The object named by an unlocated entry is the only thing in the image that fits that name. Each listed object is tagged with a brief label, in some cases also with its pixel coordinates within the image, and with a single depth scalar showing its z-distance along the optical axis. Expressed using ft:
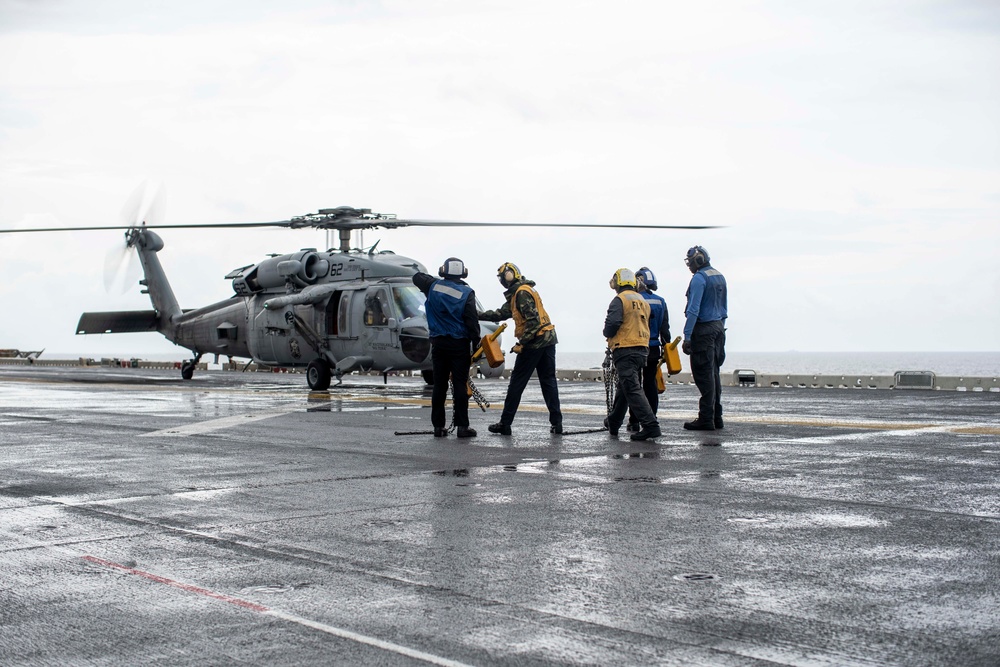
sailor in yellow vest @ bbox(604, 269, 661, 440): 38.17
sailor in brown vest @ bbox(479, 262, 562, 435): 41.45
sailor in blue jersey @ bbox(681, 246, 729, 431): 41.22
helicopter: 75.10
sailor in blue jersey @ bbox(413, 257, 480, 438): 40.60
